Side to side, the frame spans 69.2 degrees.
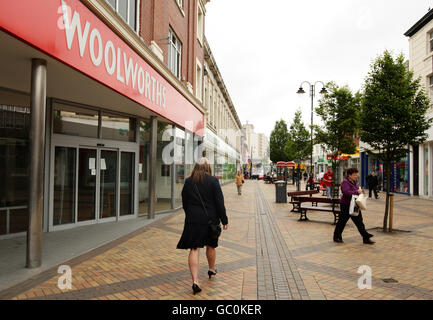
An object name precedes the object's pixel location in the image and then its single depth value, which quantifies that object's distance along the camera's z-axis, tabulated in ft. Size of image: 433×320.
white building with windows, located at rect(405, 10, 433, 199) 62.59
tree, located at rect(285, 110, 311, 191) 119.65
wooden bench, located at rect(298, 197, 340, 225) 32.17
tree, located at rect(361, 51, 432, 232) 28.73
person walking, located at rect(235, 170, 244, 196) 66.90
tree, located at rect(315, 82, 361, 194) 61.62
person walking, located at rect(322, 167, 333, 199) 59.00
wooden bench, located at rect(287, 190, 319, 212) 37.42
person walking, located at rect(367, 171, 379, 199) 64.02
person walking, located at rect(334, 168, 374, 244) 24.30
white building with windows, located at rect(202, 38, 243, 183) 78.64
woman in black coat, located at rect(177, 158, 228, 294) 14.02
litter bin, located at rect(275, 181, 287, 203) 53.88
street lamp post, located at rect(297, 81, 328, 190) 77.10
